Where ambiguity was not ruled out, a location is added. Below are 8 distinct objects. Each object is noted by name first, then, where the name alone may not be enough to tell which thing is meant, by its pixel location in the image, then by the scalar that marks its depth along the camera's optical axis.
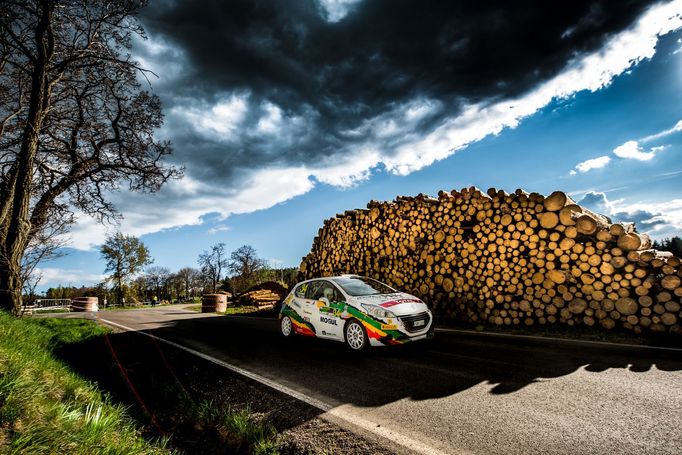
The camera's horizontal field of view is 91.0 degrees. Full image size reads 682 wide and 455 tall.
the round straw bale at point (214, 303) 22.19
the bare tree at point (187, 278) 93.82
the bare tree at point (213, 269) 71.62
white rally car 5.84
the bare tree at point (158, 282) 86.96
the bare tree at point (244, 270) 57.94
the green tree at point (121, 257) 50.50
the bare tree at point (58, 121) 8.07
